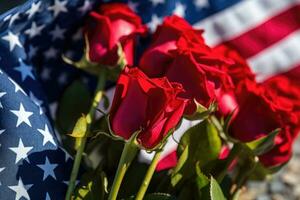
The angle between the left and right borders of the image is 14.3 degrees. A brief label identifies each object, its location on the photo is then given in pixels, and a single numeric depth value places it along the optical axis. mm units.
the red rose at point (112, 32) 918
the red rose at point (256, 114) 908
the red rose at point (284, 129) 940
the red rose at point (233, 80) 922
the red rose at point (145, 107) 806
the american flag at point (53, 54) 871
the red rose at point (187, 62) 847
